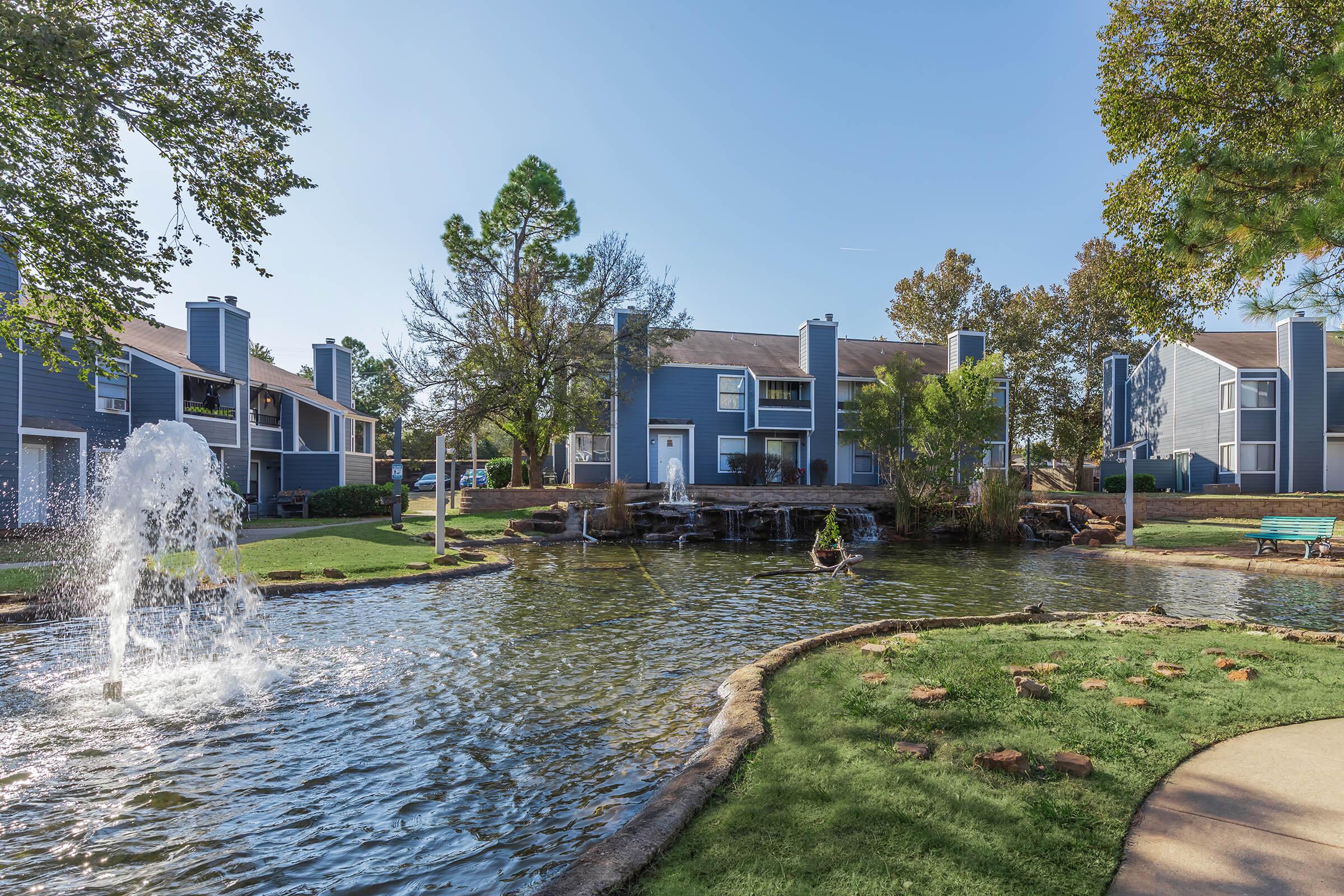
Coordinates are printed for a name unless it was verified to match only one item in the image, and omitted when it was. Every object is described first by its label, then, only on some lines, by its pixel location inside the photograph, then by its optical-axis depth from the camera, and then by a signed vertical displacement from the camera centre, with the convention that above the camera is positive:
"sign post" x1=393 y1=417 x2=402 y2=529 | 19.92 -0.58
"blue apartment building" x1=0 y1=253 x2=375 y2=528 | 17.95 +1.27
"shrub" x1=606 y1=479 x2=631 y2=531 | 21.30 -1.66
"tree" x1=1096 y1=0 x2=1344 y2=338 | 6.47 +4.28
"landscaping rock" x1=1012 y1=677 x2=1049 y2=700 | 4.90 -1.62
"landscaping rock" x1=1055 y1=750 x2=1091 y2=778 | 3.59 -1.57
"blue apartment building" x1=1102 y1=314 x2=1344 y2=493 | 30.16 +1.88
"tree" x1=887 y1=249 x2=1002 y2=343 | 43.25 +9.47
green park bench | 13.84 -1.48
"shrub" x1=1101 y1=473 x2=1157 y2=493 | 31.91 -1.22
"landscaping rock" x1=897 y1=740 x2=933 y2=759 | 3.87 -1.62
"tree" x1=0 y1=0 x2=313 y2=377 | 8.66 +4.07
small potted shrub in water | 13.98 -1.84
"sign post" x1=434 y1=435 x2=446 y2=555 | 14.24 -1.09
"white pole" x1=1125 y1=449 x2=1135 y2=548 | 17.30 -1.23
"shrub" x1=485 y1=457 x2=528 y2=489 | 37.88 -1.05
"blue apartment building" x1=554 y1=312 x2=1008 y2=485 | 31.36 +1.85
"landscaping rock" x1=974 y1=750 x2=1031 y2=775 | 3.62 -1.57
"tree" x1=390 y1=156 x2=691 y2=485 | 26.73 +5.12
